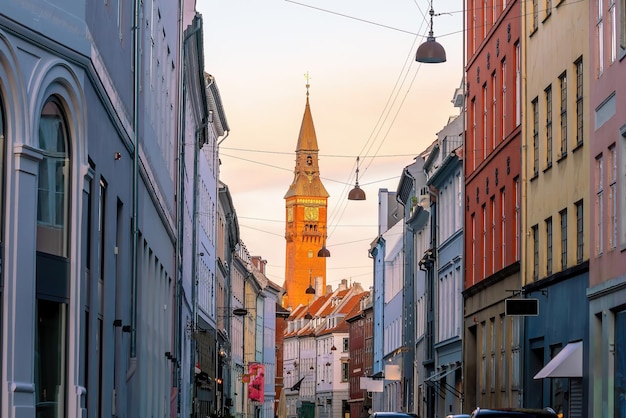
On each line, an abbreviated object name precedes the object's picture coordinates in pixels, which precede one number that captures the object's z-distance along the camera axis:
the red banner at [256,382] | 103.34
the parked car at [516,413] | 20.70
